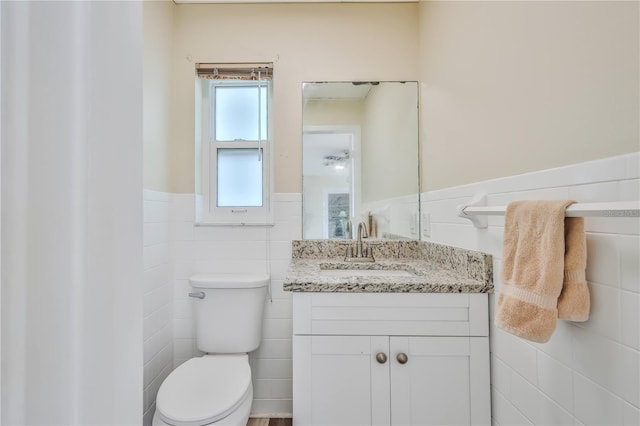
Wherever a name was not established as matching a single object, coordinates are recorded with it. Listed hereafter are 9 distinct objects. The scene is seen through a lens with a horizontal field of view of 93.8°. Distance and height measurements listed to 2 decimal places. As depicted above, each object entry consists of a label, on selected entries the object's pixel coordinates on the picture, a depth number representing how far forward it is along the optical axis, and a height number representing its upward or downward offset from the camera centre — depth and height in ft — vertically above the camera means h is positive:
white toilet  3.51 -2.24
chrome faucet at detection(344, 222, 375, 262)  5.42 -0.67
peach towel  2.19 -0.46
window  5.80 +1.43
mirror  5.73 +1.12
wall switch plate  5.18 -0.15
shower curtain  0.68 -0.01
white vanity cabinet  3.58 -1.79
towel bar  1.72 +0.04
